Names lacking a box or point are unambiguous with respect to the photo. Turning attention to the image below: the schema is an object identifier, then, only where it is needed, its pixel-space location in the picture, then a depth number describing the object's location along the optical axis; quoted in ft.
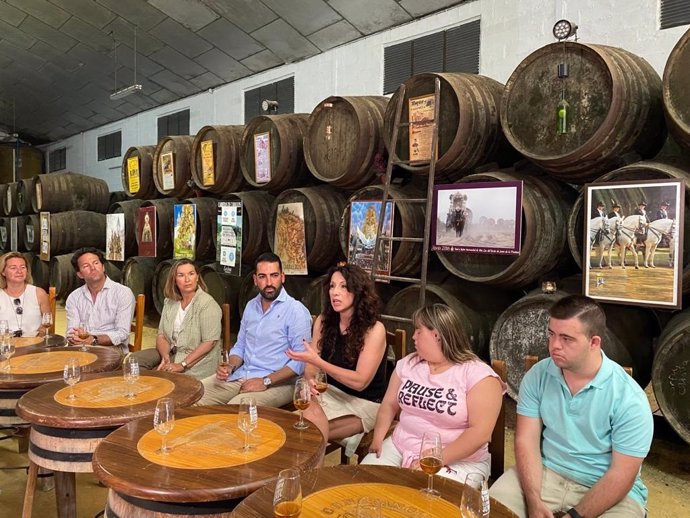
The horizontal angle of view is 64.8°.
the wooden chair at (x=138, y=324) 14.29
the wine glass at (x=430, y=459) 5.40
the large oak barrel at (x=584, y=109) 10.49
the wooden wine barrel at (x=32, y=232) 31.12
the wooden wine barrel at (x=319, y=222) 16.56
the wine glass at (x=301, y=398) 7.36
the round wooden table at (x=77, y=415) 7.50
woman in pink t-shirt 7.29
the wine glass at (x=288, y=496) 4.66
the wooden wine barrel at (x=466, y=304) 13.30
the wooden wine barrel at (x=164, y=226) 23.06
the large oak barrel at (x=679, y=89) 9.66
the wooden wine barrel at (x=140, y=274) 23.90
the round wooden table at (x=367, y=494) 5.04
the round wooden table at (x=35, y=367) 9.32
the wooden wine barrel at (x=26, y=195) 31.43
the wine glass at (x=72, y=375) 8.29
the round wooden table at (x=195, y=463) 5.63
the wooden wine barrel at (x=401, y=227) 14.14
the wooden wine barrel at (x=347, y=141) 15.25
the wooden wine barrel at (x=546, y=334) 10.97
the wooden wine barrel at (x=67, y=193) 30.42
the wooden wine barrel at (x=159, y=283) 22.39
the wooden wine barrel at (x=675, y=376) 9.70
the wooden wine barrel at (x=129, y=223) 25.48
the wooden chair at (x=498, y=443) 8.02
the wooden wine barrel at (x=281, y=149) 17.66
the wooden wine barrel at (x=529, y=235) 11.79
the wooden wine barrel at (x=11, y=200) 33.99
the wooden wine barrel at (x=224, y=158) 19.81
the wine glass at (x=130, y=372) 9.06
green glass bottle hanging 11.12
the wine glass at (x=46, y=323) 12.53
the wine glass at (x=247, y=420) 6.54
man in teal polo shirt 6.38
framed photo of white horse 9.80
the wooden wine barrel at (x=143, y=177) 24.38
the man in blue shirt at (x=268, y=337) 11.44
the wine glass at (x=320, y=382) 8.43
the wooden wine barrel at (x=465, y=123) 12.88
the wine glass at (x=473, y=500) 4.55
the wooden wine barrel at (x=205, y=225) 20.94
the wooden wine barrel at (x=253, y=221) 18.89
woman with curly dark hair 9.35
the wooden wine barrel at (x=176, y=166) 22.36
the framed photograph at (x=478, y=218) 11.81
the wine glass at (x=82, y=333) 11.21
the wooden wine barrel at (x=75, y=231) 29.50
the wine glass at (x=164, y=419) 6.43
